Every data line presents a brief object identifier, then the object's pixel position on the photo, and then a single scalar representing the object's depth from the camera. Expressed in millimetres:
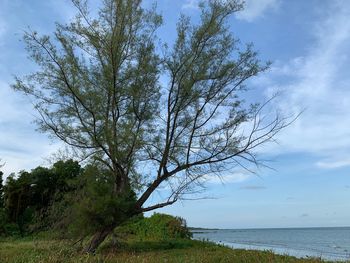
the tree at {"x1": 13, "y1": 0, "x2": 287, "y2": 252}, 16766
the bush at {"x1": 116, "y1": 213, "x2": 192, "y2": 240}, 24719
